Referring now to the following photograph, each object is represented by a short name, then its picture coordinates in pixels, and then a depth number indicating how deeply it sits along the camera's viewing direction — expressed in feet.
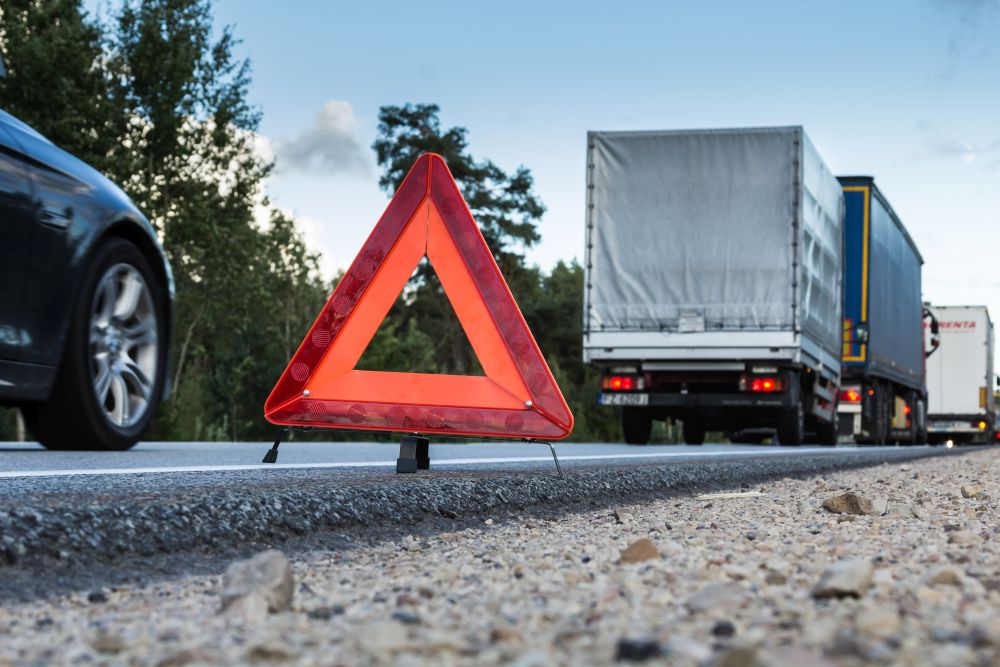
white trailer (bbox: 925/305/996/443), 114.42
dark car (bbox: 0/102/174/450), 15.79
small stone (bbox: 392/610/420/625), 7.00
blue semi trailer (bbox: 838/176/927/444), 64.18
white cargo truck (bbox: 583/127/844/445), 48.98
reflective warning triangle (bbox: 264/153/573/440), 15.24
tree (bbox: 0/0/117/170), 77.25
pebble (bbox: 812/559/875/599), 7.62
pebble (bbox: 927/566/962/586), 8.13
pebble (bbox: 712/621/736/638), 6.53
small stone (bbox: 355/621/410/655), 6.08
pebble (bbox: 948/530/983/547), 11.03
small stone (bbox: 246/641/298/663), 6.03
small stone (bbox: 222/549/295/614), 7.55
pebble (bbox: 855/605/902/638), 6.41
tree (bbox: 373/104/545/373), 131.23
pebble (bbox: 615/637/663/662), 5.89
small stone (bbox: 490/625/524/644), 6.46
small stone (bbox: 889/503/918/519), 14.75
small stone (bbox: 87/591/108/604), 8.20
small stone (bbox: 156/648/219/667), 6.04
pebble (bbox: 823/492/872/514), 14.85
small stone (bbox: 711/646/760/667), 5.55
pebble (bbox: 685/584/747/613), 7.27
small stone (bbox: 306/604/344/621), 7.29
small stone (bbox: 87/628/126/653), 6.46
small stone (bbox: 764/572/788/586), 8.35
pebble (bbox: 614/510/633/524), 13.71
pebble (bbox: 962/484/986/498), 18.84
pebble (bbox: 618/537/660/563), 9.70
